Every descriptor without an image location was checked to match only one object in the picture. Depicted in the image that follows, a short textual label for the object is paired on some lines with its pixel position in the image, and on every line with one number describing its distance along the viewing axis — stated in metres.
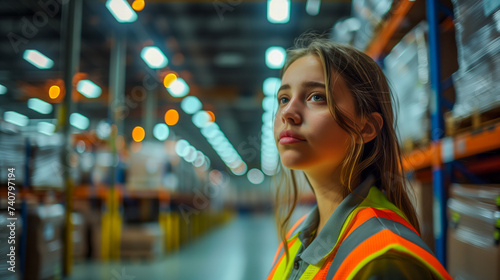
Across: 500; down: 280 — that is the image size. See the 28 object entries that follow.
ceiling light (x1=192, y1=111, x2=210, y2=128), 13.16
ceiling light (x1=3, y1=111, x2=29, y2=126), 10.59
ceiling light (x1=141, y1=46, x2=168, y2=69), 6.96
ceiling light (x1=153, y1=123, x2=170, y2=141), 16.80
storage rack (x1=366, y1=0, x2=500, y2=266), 1.74
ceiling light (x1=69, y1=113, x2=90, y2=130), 14.17
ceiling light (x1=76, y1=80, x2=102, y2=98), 8.51
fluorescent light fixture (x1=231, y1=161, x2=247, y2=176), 26.64
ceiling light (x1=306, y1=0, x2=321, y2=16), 5.99
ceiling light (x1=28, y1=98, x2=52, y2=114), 10.19
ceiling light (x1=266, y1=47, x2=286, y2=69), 6.86
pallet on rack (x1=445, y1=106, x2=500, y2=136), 1.66
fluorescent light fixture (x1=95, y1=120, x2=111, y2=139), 7.38
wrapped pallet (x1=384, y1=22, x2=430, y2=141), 2.45
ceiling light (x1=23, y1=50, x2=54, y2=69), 5.61
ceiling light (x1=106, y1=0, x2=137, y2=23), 4.87
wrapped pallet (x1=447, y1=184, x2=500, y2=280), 1.56
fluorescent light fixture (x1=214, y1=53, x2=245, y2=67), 9.64
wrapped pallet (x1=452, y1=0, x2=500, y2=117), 1.59
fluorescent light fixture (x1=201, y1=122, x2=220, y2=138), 14.89
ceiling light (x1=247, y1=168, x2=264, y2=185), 30.27
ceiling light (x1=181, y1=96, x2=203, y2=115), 11.37
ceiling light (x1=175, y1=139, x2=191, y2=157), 19.84
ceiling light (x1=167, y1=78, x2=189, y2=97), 9.20
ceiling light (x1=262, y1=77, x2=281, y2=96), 8.95
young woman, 0.83
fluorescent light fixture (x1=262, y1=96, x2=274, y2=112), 10.32
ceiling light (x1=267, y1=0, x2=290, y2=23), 4.25
